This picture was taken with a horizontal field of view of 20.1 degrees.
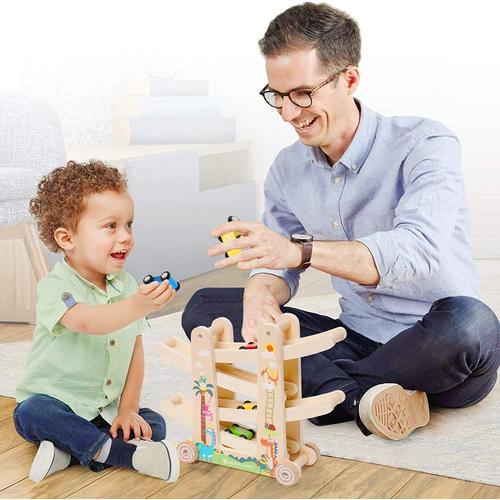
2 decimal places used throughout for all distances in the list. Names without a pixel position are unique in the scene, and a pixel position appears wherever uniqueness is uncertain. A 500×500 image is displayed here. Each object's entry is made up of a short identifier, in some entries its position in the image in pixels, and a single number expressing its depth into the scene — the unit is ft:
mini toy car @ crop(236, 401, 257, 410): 7.20
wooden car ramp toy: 6.98
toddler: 7.28
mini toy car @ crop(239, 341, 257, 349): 7.11
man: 7.59
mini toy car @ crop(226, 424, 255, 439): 7.24
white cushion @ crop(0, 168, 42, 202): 10.22
